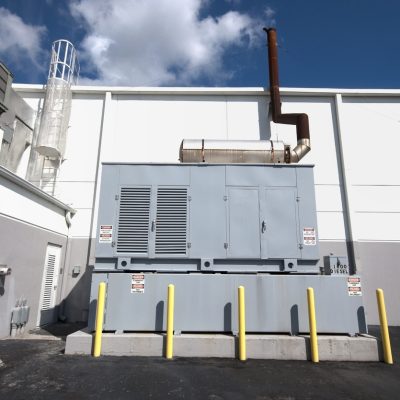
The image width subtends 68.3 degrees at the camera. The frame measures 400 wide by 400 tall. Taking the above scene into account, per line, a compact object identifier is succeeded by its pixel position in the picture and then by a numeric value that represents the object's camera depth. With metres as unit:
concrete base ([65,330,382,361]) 4.93
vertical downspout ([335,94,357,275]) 8.89
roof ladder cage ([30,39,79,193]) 9.11
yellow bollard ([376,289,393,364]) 4.88
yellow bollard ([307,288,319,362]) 4.84
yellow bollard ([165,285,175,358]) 4.85
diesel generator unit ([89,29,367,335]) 5.29
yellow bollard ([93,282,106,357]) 4.84
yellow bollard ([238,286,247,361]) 4.81
